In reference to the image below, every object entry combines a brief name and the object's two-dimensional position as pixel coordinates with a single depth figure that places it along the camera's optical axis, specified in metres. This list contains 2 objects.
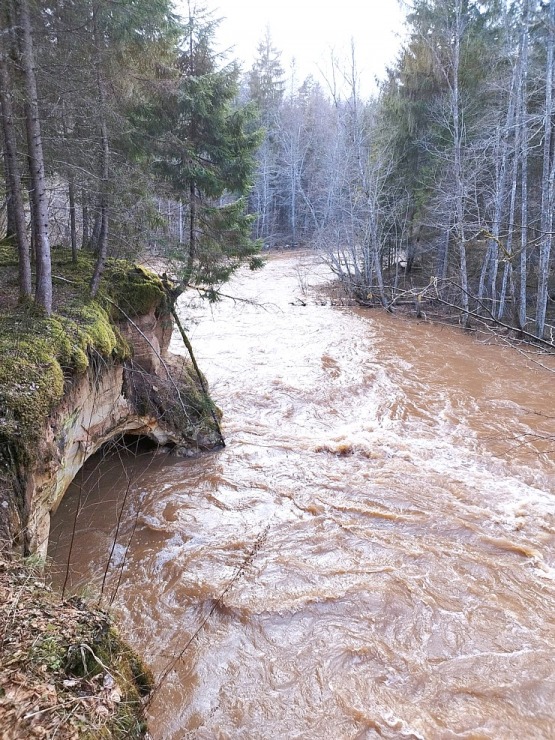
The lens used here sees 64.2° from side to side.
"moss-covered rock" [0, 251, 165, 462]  4.03
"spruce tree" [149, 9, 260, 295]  9.59
